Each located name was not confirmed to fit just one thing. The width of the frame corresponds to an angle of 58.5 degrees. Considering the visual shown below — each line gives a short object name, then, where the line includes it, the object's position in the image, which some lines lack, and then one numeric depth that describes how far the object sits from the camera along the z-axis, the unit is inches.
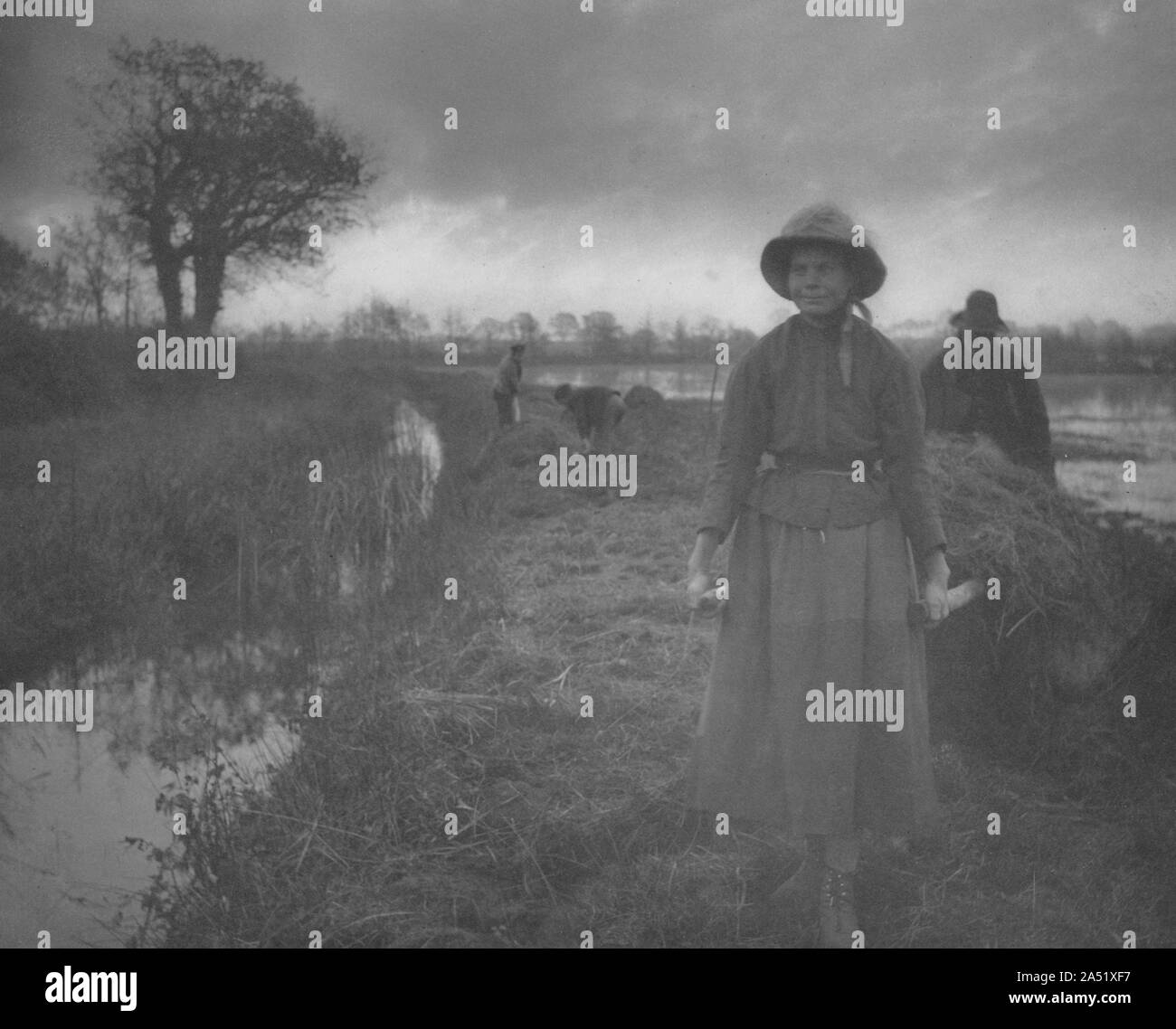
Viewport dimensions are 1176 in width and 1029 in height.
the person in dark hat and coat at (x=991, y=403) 132.2
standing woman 91.7
